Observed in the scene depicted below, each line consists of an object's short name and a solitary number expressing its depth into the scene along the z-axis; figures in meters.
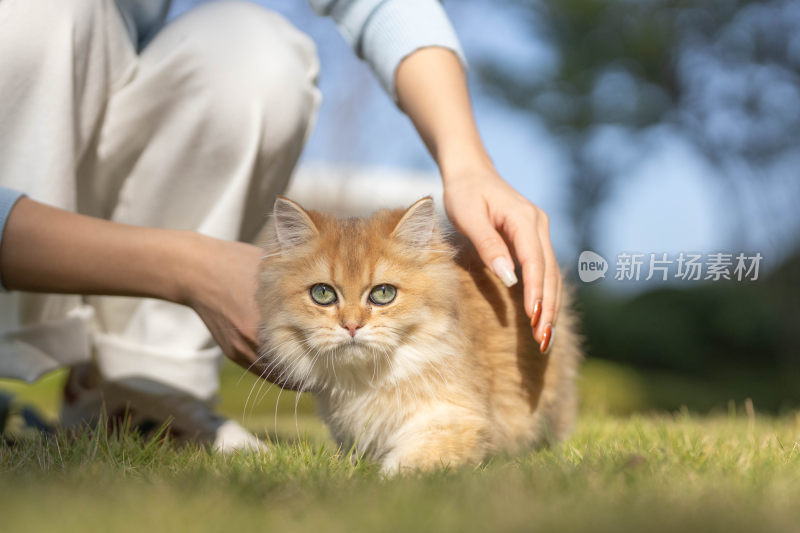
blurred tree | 6.06
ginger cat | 1.72
